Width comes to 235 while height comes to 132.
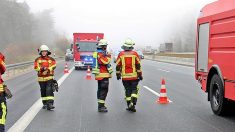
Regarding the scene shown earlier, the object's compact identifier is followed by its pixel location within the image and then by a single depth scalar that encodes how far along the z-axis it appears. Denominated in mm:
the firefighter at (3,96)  6883
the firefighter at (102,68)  10977
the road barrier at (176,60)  41091
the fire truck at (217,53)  8961
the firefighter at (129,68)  10875
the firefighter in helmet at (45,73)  11289
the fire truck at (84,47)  33531
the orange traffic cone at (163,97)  12250
